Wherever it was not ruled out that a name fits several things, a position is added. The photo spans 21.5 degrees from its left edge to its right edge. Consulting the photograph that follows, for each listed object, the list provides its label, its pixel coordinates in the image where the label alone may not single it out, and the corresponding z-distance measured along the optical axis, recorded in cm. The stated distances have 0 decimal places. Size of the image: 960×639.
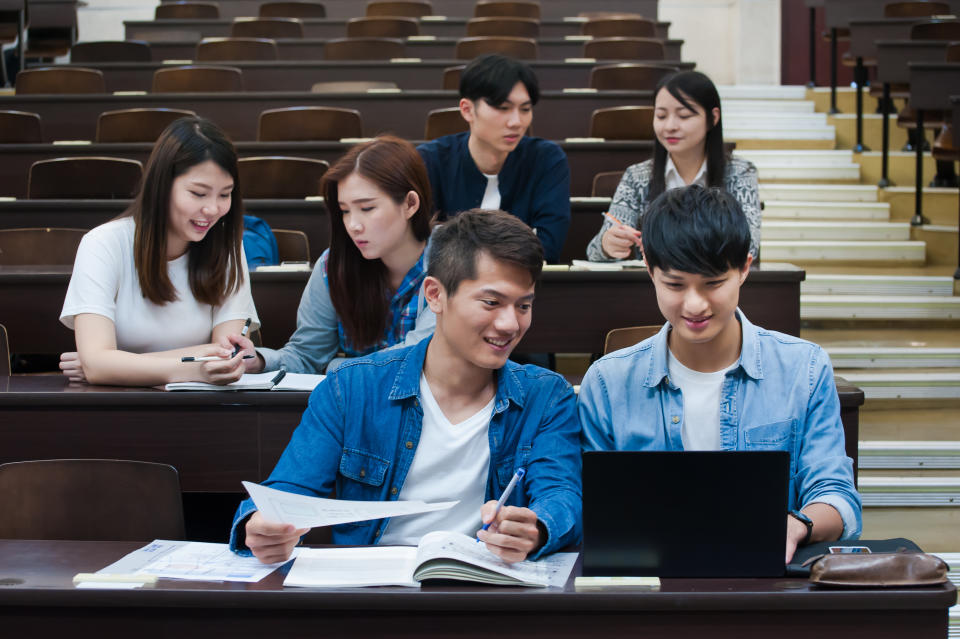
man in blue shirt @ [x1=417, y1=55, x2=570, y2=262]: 731
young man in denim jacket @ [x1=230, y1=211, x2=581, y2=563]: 571
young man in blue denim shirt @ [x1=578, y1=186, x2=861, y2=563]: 549
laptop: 447
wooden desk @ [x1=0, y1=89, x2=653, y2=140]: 906
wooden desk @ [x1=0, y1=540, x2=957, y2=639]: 442
